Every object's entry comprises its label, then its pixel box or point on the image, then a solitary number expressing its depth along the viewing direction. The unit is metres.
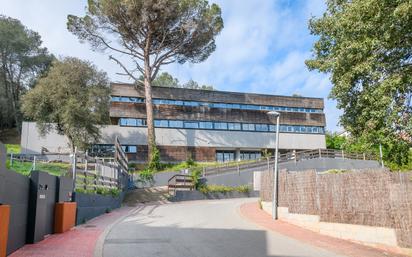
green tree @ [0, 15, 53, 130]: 53.50
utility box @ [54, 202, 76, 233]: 10.67
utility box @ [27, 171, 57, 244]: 8.83
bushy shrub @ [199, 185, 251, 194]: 27.11
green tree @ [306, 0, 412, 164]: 9.58
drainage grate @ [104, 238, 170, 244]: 9.63
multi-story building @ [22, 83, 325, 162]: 39.50
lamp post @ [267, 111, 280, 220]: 16.36
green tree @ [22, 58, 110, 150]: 33.25
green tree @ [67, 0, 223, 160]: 33.03
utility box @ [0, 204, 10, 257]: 6.42
